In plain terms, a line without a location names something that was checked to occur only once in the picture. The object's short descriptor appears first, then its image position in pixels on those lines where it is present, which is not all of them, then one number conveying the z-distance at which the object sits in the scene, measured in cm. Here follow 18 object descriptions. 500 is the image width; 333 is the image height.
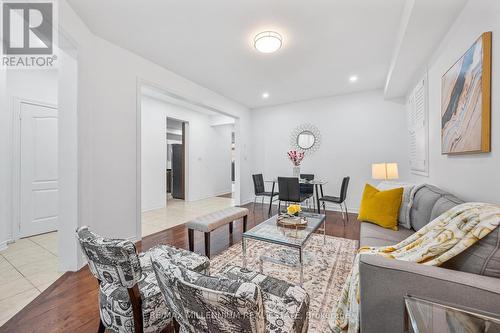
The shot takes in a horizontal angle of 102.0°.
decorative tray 219
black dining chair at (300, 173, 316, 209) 443
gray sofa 82
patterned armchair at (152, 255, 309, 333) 60
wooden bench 233
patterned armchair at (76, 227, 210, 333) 99
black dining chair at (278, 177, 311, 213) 381
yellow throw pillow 221
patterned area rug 158
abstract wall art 140
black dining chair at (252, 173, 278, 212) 469
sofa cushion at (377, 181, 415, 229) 215
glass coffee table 180
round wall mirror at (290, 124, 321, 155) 495
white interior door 302
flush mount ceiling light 233
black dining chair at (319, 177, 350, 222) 375
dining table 399
